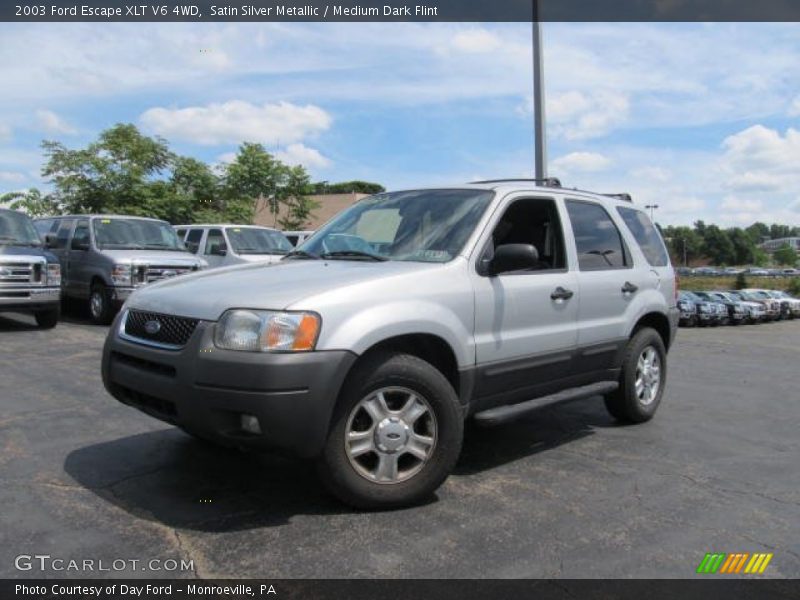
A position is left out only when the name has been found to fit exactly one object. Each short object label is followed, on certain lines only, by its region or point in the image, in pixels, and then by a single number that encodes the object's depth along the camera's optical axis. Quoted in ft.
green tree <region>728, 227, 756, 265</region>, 485.97
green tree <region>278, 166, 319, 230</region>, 112.16
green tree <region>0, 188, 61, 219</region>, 100.83
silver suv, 10.91
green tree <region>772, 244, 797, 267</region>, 531.46
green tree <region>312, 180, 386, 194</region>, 254.06
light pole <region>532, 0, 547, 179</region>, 37.37
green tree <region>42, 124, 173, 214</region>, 95.91
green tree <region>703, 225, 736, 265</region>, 476.13
